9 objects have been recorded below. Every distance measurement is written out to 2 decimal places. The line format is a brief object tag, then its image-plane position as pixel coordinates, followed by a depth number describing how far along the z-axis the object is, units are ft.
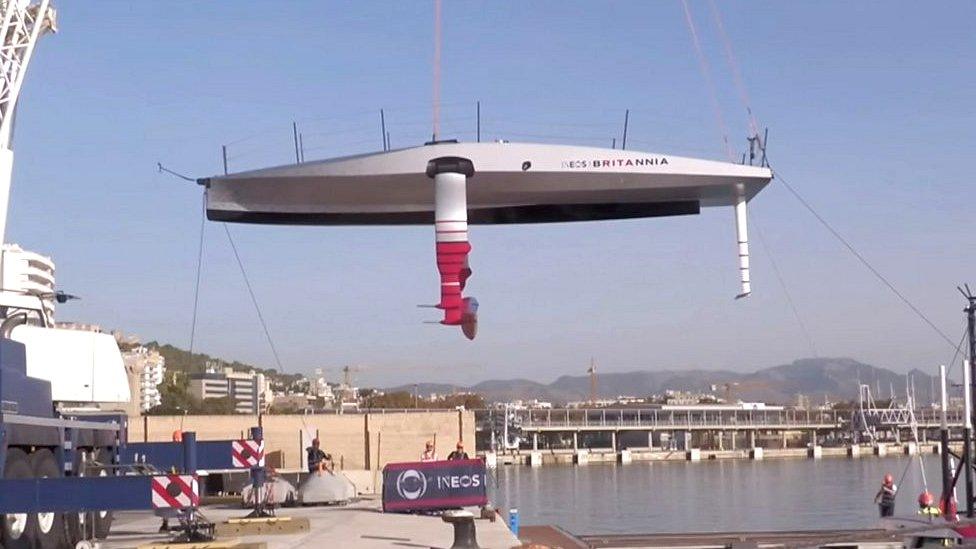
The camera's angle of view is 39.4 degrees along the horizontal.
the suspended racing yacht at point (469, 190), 66.64
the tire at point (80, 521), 58.29
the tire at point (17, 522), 49.34
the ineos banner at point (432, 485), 85.03
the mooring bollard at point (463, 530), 60.90
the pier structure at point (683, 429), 558.15
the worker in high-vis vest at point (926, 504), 85.18
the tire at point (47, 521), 52.49
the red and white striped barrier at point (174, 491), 50.37
